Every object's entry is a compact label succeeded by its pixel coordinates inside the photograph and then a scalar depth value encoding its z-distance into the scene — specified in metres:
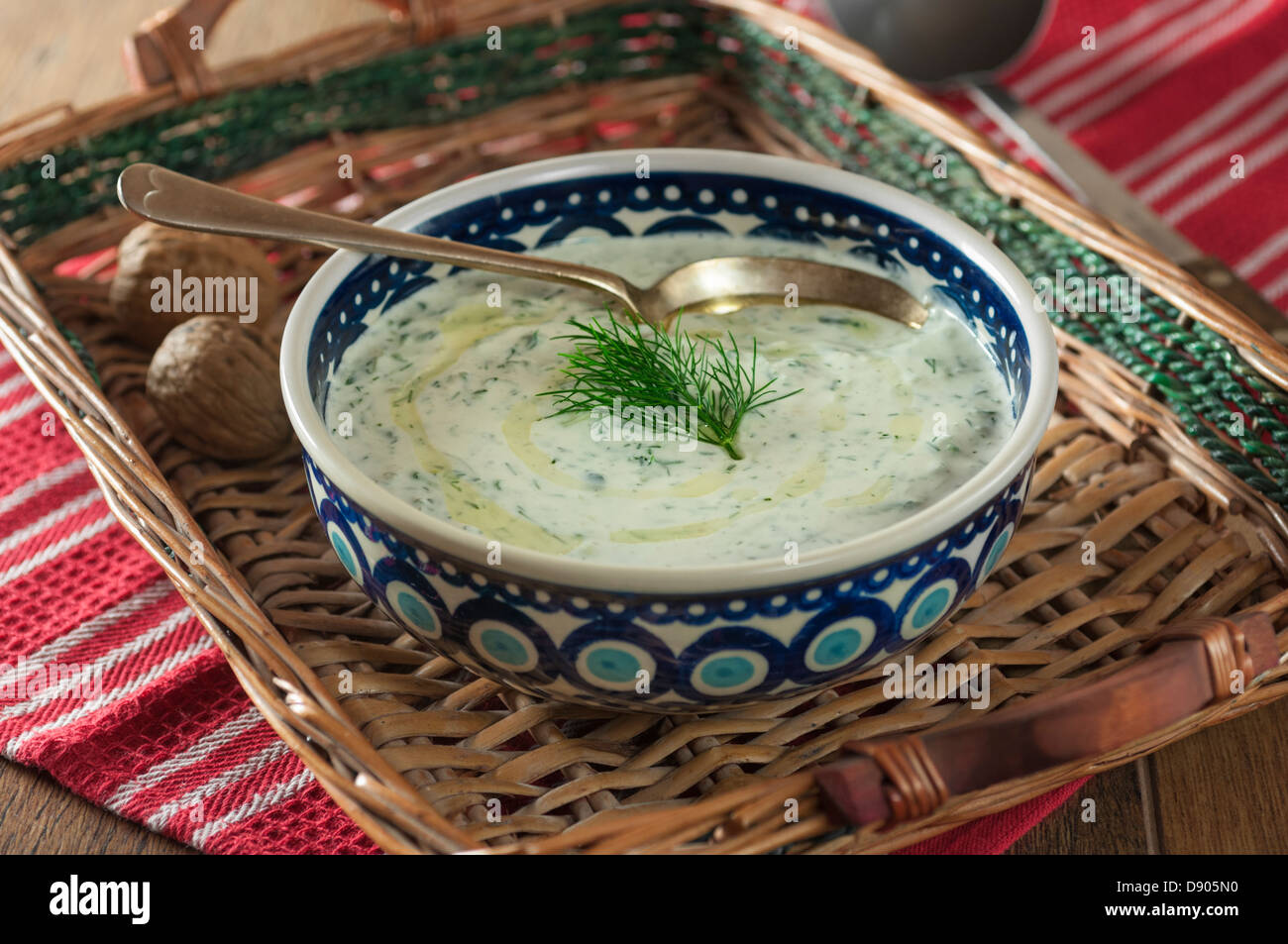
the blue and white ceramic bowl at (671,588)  0.64
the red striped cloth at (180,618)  0.68
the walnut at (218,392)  0.74
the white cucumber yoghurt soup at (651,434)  0.67
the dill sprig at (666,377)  0.70
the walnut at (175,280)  0.78
